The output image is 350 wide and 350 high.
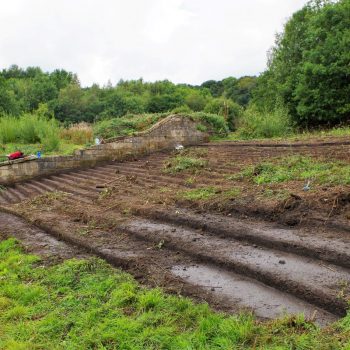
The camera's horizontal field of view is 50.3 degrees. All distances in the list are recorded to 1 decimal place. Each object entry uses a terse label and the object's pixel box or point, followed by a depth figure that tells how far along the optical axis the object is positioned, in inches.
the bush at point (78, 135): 557.7
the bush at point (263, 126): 498.0
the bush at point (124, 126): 499.8
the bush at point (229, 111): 687.1
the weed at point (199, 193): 208.5
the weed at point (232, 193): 196.2
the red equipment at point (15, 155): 423.2
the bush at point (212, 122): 504.3
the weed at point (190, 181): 257.9
